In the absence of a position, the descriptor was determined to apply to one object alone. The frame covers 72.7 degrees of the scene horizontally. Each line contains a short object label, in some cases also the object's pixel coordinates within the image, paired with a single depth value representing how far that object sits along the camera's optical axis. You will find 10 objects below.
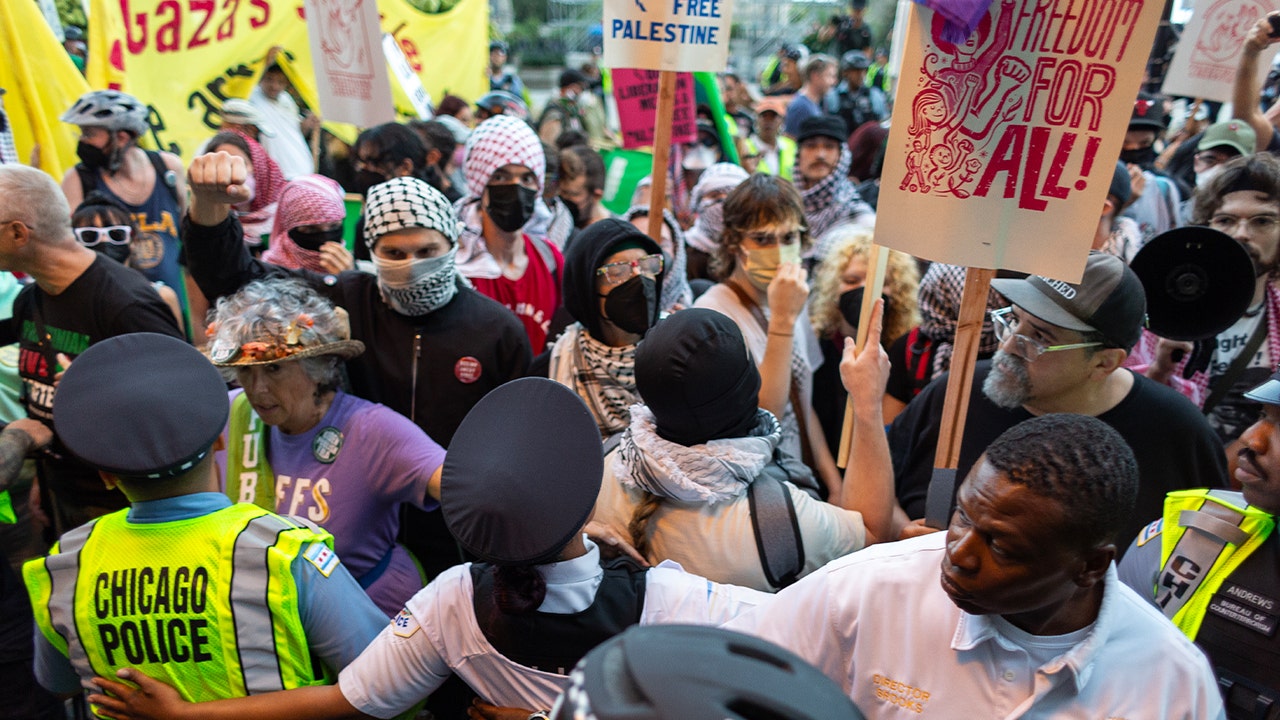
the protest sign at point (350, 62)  4.64
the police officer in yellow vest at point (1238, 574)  1.90
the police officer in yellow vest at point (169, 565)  1.96
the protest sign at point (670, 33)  3.83
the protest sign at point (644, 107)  5.83
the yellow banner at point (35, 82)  5.90
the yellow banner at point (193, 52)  6.55
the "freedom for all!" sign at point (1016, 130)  2.19
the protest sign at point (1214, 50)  4.82
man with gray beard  2.52
